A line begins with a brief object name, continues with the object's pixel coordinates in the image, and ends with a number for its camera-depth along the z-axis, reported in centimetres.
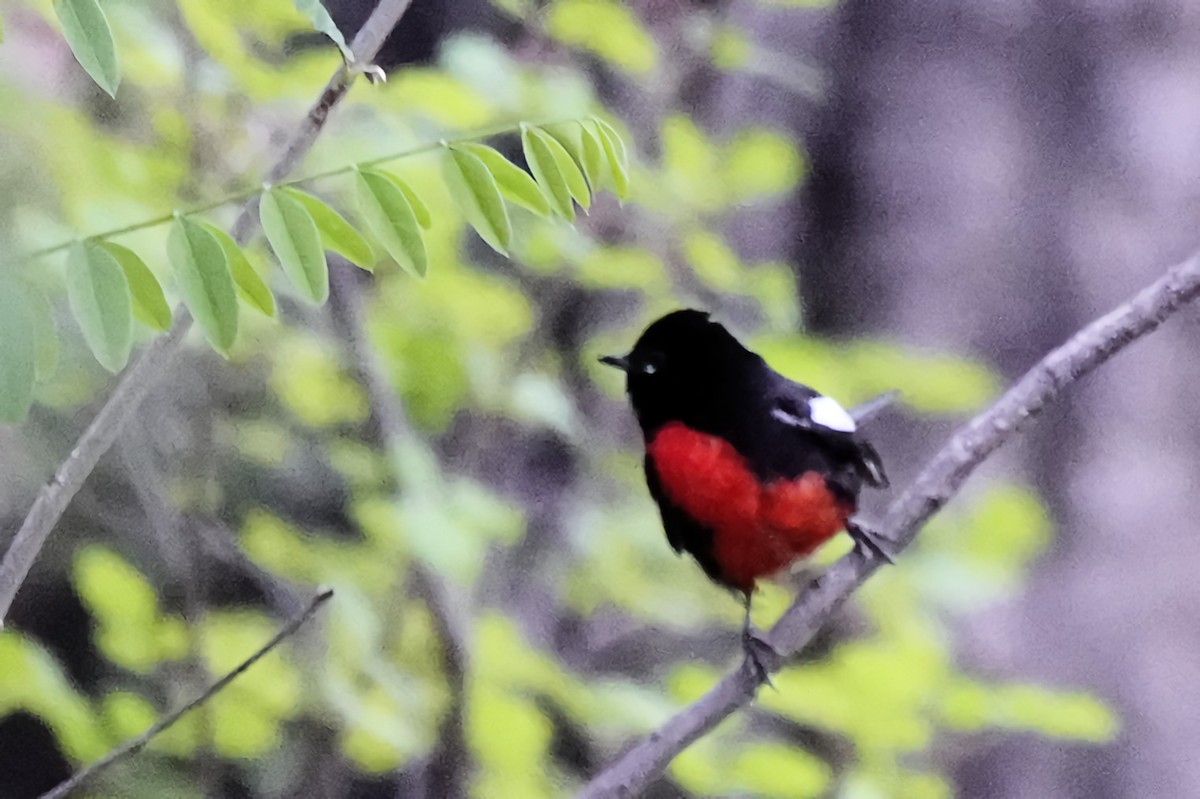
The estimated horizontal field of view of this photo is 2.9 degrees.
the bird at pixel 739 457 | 468
